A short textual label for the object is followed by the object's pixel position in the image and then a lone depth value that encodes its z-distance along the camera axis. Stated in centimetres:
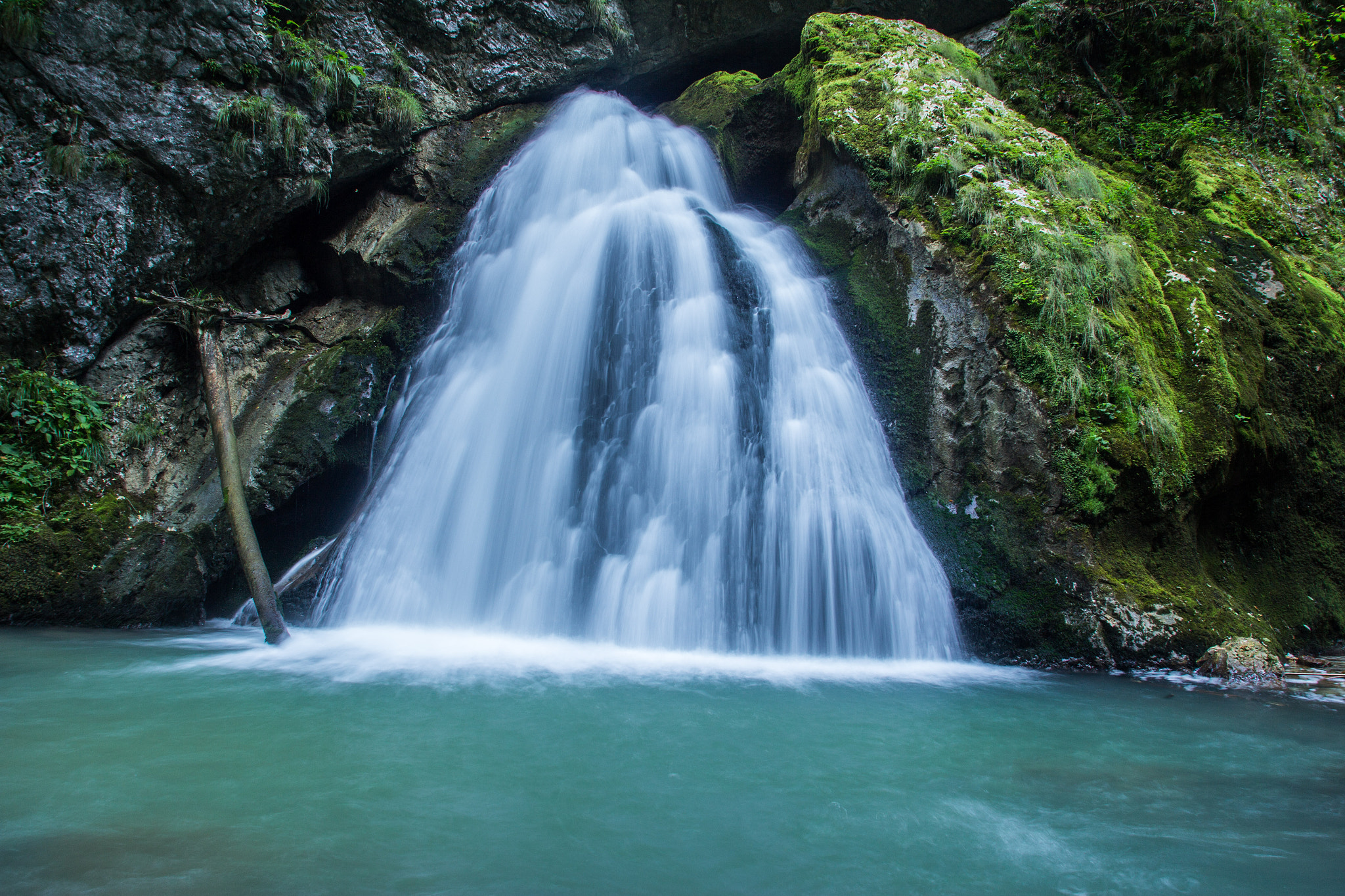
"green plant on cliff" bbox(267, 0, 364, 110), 758
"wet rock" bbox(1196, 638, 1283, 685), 450
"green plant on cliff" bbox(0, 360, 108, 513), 621
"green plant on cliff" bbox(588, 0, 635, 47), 1077
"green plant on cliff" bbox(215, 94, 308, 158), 714
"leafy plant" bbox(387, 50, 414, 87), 915
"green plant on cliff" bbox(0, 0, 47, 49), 624
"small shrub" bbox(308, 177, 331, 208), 809
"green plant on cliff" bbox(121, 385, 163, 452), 704
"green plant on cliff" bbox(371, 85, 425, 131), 869
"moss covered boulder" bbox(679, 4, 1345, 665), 504
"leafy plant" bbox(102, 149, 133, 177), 678
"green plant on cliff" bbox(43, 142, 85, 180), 655
